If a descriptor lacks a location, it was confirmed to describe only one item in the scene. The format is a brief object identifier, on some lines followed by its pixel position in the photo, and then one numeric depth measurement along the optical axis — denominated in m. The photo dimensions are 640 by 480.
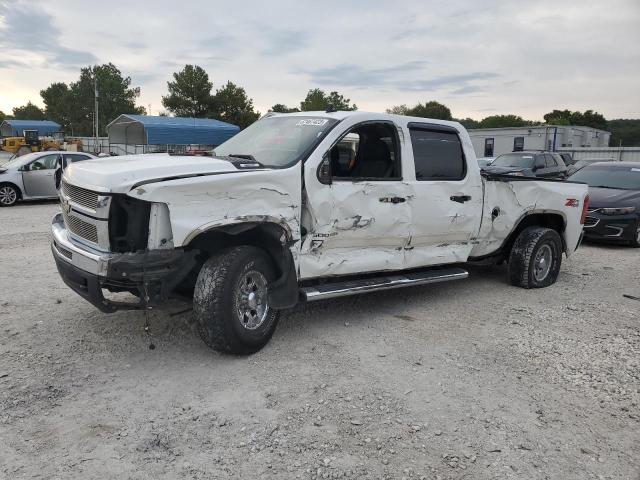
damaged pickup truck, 3.86
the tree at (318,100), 61.90
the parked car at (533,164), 17.89
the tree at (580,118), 89.25
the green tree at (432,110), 82.13
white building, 42.94
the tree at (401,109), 81.94
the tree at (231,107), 66.31
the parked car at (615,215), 10.00
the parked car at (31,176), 14.20
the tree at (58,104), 92.06
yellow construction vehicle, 35.85
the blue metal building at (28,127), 69.31
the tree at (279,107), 67.06
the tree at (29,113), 117.82
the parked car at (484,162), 20.37
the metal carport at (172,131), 35.69
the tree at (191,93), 65.94
